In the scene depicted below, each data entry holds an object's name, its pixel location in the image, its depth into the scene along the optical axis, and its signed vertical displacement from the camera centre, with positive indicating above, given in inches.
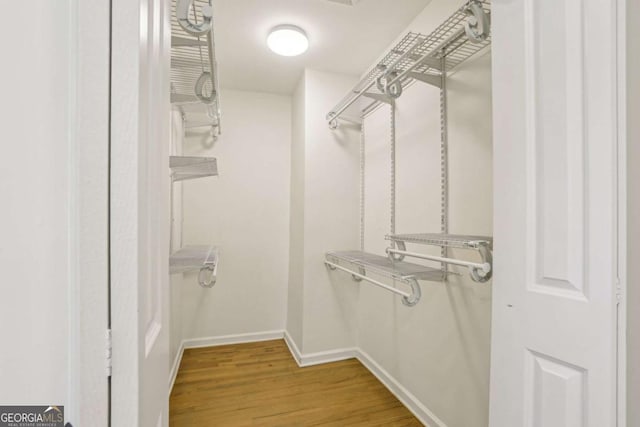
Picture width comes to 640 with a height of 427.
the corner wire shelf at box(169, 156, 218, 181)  51.1 +9.4
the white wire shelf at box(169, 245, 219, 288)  56.6 -10.5
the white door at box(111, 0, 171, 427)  18.4 +0.4
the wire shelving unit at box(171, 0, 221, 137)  38.8 +31.1
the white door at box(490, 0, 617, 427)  26.8 +0.2
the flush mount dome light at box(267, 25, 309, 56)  74.8 +46.7
